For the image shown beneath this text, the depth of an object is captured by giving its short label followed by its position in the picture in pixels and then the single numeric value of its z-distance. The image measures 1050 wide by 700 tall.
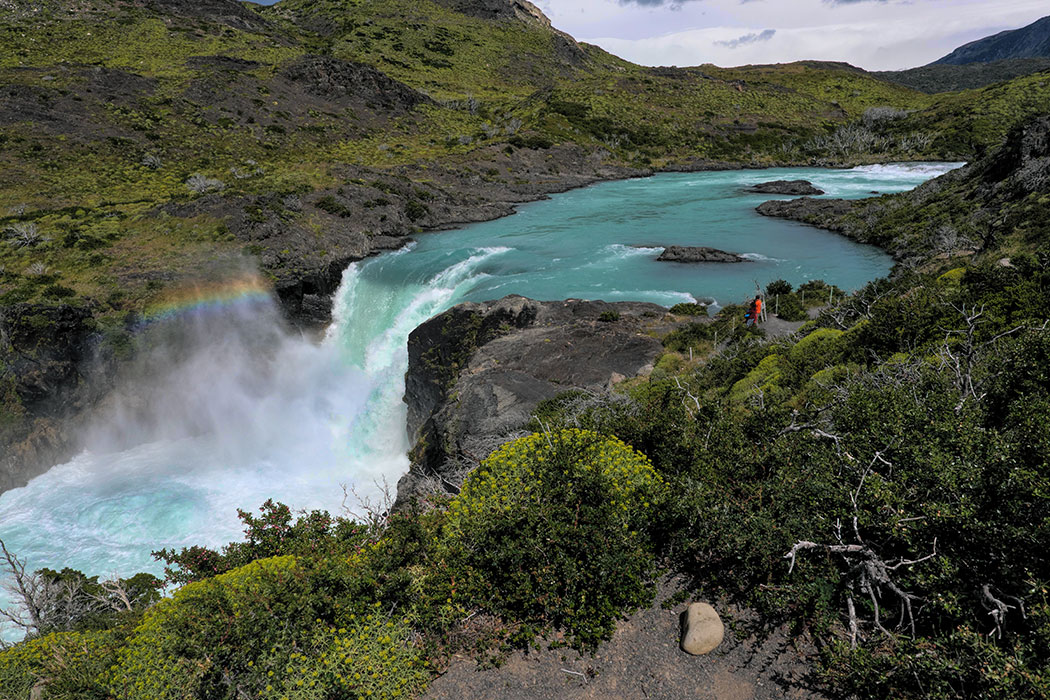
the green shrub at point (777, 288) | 27.39
